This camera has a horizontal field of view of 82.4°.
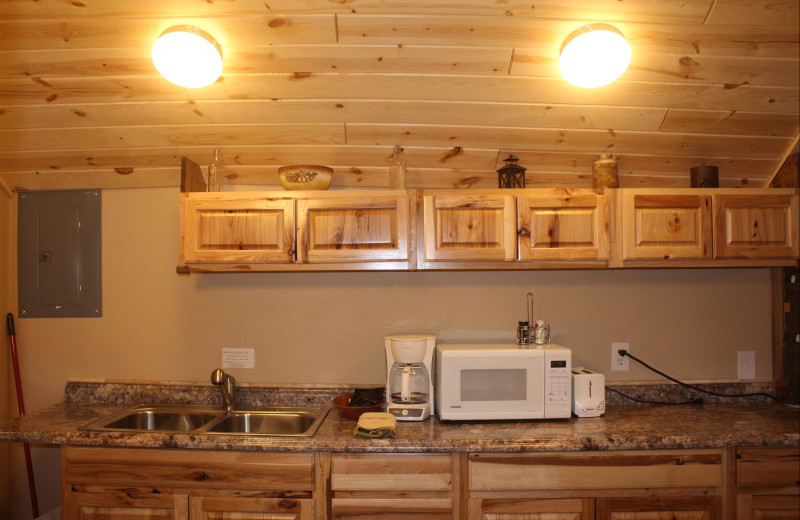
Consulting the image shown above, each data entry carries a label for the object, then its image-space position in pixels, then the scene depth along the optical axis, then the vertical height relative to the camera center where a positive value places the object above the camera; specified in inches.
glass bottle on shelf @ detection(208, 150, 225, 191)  82.1 +16.6
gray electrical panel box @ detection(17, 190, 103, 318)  92.0 +2.5
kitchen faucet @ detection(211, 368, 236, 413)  82.5 -22.4
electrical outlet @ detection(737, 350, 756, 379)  90.4 -20.6
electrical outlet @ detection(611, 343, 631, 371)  90.4 -19.4
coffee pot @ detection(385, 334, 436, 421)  75.4 -19.0
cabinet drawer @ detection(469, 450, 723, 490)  67.1 -30.7
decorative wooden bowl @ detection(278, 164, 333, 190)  78.5 +15.3
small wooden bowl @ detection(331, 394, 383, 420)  77.1 -24.8
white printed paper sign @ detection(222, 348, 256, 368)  91.4 -18.3
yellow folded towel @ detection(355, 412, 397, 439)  67.8 -24.2
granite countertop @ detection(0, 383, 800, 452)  66.7 -26.2
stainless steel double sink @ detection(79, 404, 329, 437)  83.8 -28.5
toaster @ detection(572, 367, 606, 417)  77.0 -22.2
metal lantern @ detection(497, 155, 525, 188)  79.6 +15.5
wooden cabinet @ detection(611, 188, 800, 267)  76.7 +5.9
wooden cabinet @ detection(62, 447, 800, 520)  66.9 -32.8
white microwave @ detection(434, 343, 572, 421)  74.5 -19.8
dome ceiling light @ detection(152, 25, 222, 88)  61.7 +29.0
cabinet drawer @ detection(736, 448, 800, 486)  68.6 -31.0
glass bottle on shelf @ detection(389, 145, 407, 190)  80.5 +16.5
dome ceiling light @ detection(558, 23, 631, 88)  61.6 +28.6
